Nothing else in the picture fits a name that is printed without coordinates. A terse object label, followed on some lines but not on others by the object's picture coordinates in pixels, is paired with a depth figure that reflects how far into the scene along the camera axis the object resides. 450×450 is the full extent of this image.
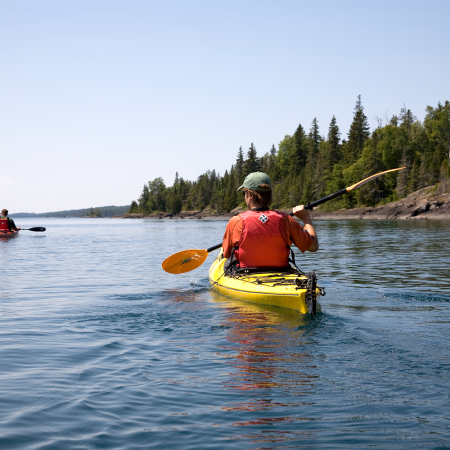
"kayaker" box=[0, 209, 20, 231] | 27.72
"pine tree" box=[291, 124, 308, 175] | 117.31
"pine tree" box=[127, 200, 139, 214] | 188.75
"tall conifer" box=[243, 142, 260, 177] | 110.79
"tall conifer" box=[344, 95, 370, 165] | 98.32
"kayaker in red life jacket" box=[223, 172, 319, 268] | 7.09
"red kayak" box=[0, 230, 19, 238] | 28.19
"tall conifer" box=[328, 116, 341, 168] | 100.75
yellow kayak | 6.54
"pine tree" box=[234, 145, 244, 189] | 127.94
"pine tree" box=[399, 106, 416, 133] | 108.32
